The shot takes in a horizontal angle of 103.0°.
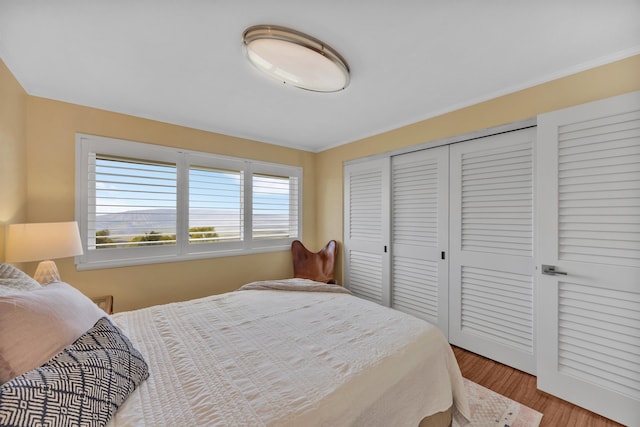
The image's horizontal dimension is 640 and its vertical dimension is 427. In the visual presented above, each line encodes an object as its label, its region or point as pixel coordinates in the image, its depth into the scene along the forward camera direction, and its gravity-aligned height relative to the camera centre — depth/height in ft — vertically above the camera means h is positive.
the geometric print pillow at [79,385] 2.19 -1.78
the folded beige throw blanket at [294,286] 7.39 -2.18
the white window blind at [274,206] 11.42 +0.29
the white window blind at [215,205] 9.68 +0.28
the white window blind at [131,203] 7.94 +0.27
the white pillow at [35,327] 2.83 -1.47
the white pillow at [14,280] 4.06 -1.16
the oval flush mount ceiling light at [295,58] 4.79 +3.28
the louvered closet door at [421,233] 8.61 -0.71
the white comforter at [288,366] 3.05 -2.34
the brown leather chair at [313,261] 11.68 -2.26
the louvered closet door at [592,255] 5.21 -0.88
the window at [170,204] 7.88 +0.31
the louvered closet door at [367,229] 10.27 -0.68
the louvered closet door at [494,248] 6.94 -0.99
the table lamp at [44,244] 5.55 -0.75
